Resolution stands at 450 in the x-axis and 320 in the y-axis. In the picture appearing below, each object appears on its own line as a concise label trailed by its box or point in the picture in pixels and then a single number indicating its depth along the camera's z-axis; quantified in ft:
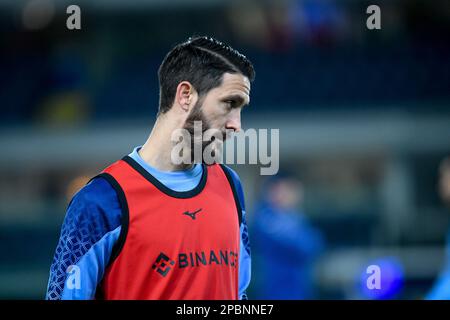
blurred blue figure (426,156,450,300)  29.37
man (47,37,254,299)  17.02
